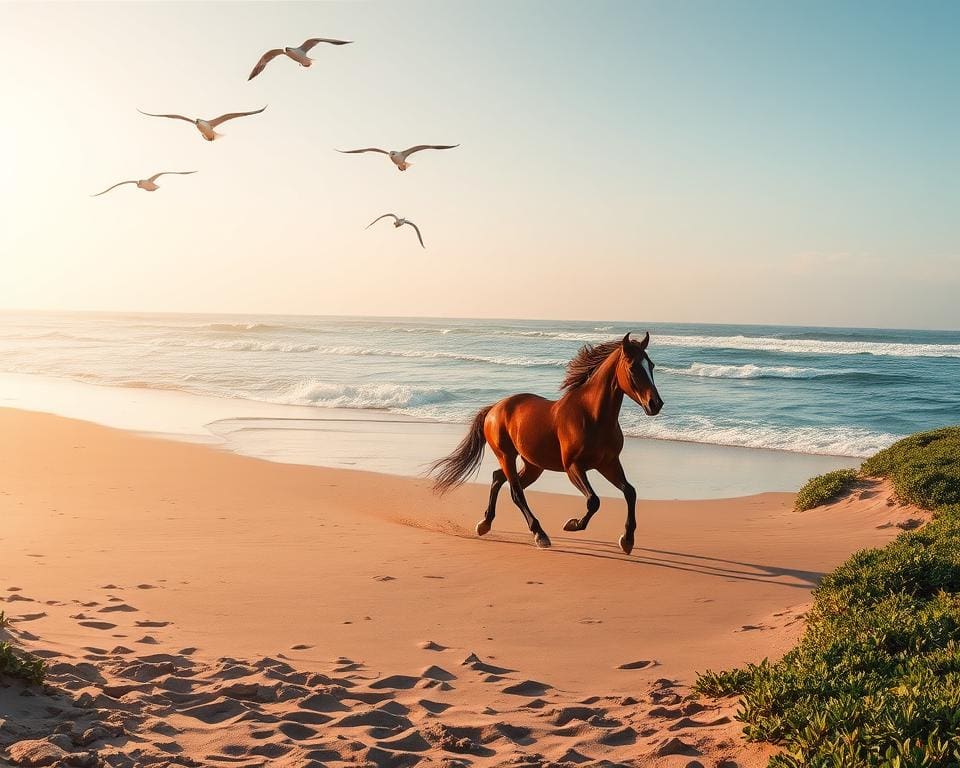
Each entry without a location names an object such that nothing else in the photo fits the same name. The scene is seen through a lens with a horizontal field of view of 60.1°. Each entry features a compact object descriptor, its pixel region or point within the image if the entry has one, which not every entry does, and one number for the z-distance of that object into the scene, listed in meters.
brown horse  7.62
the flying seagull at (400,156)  9.25
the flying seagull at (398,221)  10.74
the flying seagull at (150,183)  9.08
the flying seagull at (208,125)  8.44
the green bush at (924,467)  9.17
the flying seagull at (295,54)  7.90
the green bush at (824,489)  10.34
